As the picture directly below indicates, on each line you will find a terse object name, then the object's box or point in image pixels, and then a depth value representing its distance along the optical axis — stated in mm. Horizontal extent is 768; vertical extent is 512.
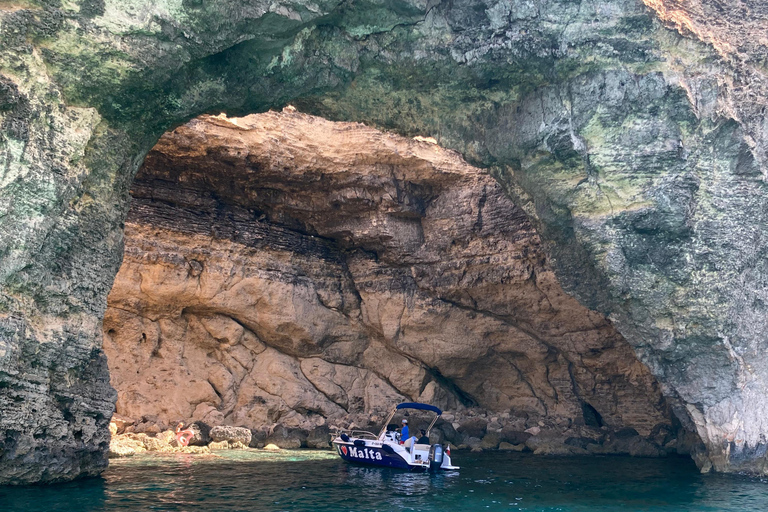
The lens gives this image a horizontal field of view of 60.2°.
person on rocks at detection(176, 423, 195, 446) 20062
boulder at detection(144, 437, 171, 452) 19570
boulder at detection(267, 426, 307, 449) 22188
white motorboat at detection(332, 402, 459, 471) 18125
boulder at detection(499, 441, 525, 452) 23505
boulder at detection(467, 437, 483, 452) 23453
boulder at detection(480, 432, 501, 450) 23767
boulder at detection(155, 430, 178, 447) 20203
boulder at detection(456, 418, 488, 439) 24375
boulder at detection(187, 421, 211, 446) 21047
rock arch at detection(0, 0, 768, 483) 11492
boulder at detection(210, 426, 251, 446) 21359
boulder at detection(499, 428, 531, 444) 23812
